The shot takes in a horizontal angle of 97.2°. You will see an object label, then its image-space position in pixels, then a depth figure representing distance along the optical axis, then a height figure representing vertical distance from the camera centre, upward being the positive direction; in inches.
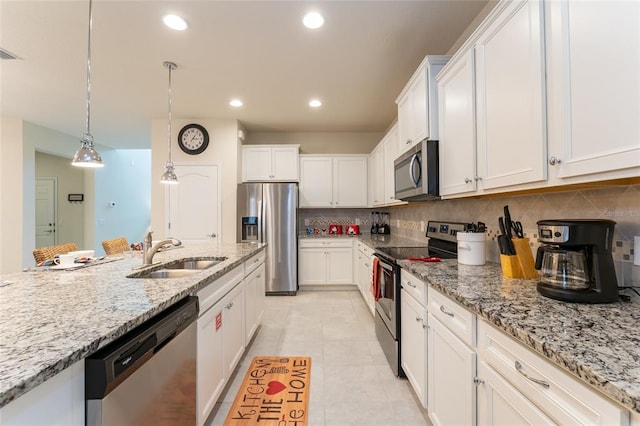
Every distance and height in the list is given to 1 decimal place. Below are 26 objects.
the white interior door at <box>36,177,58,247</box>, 236.5 +5.8
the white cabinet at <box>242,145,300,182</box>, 180.4 +34.8
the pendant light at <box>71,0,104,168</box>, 69.4 +15.6
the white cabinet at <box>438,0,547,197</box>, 45.4 +22.0
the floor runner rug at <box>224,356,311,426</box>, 68.2 -48.6
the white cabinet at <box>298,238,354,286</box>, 177.0 -27.6
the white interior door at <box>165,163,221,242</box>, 171.6 +8.3
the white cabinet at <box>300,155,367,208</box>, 185.9 +23.3
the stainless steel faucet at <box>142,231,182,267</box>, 76.0 -8.9
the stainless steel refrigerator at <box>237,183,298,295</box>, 169.5 -3.4
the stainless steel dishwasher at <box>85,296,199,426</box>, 32.0 -21.9
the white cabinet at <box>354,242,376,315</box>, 131.1 -29.1
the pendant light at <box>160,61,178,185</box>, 112.6 +16.7
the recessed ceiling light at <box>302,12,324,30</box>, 81.9 +58.4
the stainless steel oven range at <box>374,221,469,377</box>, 82.8 -18.1
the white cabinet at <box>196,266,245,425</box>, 59.4 -29.7
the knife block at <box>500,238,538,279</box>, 55.3 -9.1
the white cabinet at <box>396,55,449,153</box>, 82.2 +35.5
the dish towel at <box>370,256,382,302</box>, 100.0 -23.3
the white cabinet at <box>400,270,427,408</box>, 64.3 -29.7
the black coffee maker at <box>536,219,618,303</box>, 38.5 -6.5
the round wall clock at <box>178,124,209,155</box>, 171.3 +47.4
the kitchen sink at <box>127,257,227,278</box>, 72.7 -15.0
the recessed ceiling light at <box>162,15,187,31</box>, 82.7 +58.4
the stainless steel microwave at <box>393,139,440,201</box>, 82.2 +13.6
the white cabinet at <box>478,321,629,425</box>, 25.0 -18.5
